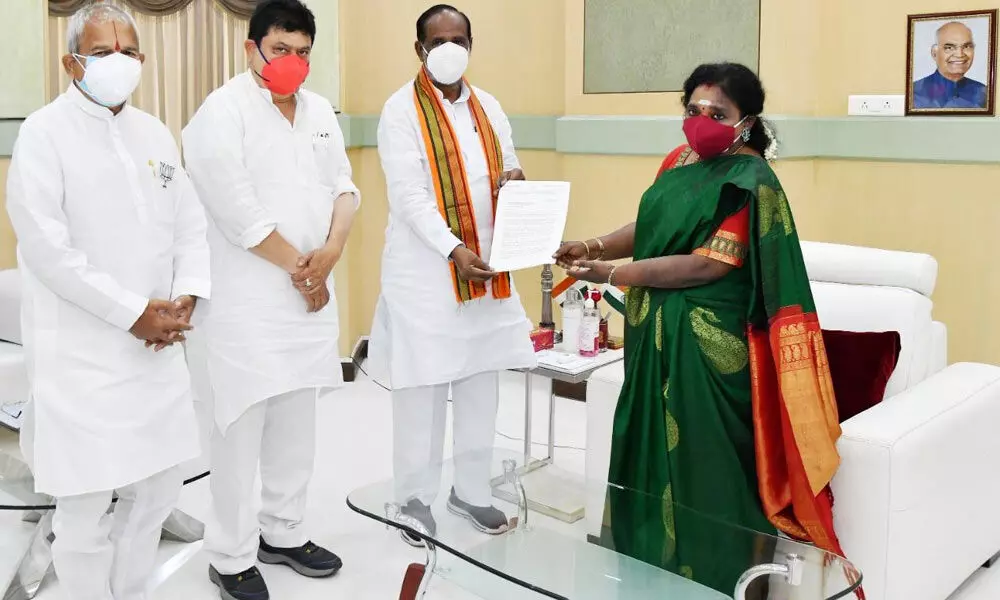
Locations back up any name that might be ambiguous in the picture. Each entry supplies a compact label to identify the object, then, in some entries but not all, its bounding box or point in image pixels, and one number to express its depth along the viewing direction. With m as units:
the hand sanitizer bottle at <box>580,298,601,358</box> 3.55
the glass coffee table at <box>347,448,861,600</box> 2.12
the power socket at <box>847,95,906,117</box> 4.07
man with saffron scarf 2.94
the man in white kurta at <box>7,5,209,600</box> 2.17
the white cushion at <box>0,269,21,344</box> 3.88
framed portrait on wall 3.85
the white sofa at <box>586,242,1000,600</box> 2.43
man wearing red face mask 2.65
